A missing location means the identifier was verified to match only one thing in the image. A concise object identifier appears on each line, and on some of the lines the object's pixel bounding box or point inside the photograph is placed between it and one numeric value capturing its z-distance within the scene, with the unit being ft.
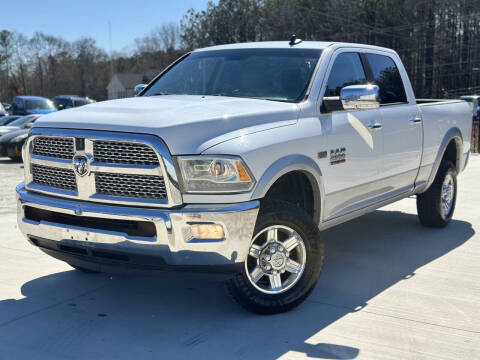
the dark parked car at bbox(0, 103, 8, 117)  85.83
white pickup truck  11.91
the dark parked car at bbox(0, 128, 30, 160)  50.62
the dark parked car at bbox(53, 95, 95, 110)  96.46
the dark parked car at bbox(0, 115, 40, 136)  56.36
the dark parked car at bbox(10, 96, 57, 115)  80.14
